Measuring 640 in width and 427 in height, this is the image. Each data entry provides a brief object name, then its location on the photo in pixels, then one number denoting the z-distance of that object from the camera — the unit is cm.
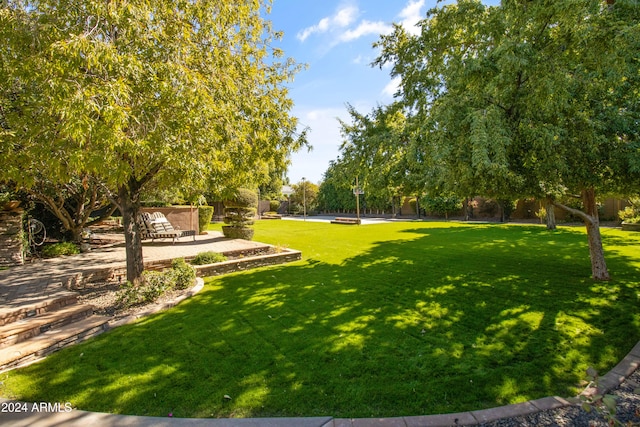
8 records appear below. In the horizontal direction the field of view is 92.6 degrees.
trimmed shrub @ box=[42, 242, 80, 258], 962
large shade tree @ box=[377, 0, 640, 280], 430
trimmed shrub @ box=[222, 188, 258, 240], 1249
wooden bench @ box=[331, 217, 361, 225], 2210
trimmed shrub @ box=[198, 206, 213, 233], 1562
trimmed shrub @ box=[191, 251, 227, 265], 792
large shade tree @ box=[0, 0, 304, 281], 363
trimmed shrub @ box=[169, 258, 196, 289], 630
